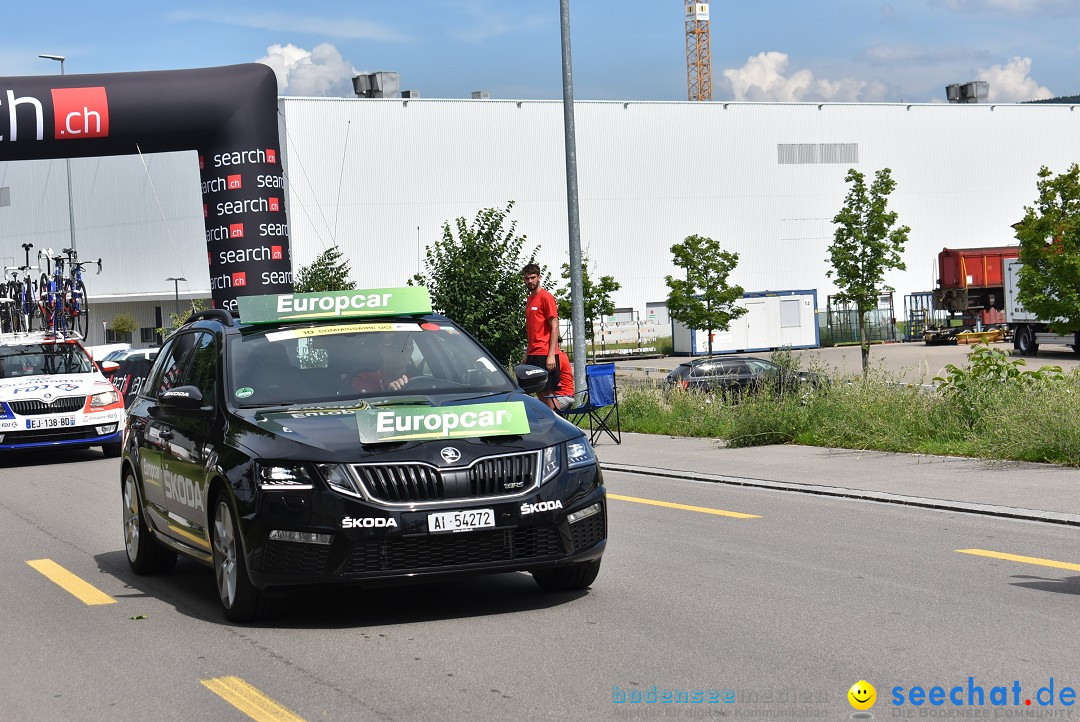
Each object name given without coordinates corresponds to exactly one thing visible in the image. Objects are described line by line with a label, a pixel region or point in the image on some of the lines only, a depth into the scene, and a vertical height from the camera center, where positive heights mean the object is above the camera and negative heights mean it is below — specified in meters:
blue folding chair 17.89 -1.05
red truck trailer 58.84 +0.59
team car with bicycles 19.08 -0.98
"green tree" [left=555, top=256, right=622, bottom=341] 54.12 +0.53
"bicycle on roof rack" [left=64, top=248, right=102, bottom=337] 25.98 +0.64
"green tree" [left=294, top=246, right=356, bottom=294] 38.12 +1.43
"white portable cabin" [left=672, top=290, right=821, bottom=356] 61.34 -1.17
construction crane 120.88 +24.16
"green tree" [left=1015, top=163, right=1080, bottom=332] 25.67 +0.72
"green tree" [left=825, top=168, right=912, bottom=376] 37.66 +1.58
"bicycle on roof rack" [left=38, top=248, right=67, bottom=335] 26.44 +0.71
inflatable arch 20.66 +3.09
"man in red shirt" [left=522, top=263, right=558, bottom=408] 15.85 -0.16
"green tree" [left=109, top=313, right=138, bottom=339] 68.69 +0.31
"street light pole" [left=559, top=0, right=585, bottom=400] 20.28 +1.51
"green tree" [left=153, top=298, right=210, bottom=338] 45.18 +0.61
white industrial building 64.38 +6.68
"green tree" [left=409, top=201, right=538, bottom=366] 25.06 +0.54
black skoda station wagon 6.65 -0.73
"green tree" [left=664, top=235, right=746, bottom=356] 54.97 +0.87
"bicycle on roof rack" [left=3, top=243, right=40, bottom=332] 27.61 +0.71
